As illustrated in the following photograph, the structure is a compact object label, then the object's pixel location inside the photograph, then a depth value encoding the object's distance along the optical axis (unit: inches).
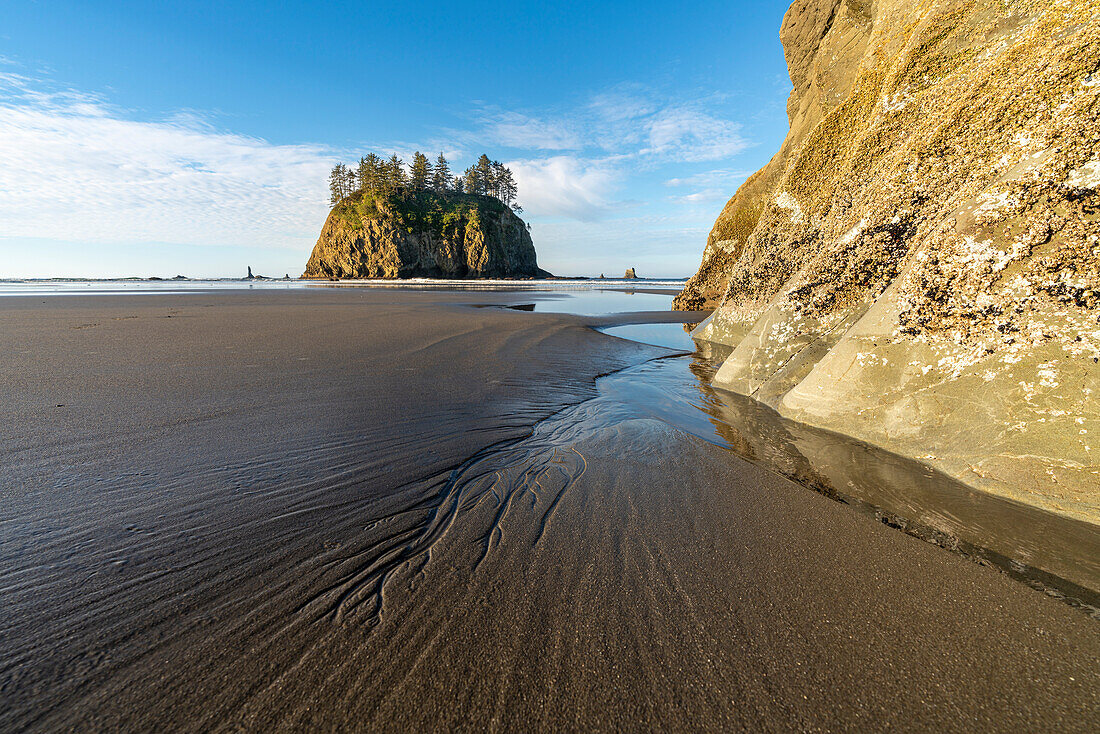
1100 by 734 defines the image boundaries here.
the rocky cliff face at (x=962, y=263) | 125.1
